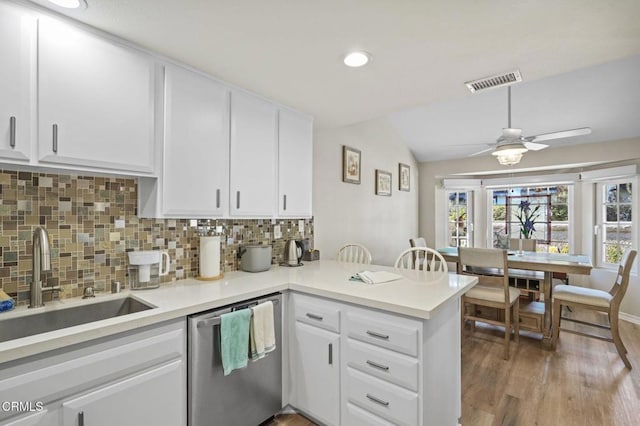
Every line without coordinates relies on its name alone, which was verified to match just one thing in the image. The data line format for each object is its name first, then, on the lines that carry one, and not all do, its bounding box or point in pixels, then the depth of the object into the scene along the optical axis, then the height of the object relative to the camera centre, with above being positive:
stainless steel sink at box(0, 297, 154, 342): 1.30 -0.50
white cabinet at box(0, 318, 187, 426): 1.03 -0.66
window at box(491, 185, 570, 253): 4.86 +0.01
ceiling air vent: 1.91 +0.90
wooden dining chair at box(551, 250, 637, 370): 2.64 -0.80
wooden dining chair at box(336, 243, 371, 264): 2.93 -0.43
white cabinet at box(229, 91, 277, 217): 2.05 +0.42
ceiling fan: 3.00 +0.74
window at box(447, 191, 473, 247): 5.54 -0.06
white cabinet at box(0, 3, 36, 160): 1.20 +0.55
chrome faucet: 1.34 -0.21
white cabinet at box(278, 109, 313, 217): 2.38 +0.43
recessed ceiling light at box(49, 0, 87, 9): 1.27 +0.91
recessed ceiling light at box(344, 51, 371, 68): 1.70 +0.92
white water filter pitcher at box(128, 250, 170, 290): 1.71 -0.32
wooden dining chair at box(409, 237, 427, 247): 4.25 -0.41
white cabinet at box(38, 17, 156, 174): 1.31 +0.55
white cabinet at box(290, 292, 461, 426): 1.43 -0.81
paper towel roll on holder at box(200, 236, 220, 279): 2.01 -0.28
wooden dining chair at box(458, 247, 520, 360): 2.87 -0.77
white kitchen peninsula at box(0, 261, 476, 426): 1.40 -0.58
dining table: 2.89 -0.52
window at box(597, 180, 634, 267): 4.02 -0.08
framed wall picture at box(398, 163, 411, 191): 4.93 +0.64
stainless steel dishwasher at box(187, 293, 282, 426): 1.48 -0.92
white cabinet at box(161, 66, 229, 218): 1.72 +0.42
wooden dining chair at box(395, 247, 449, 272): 2.37 -0.40
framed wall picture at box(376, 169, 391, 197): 4.25 +0.47
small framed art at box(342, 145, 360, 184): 3.52 +0.61
